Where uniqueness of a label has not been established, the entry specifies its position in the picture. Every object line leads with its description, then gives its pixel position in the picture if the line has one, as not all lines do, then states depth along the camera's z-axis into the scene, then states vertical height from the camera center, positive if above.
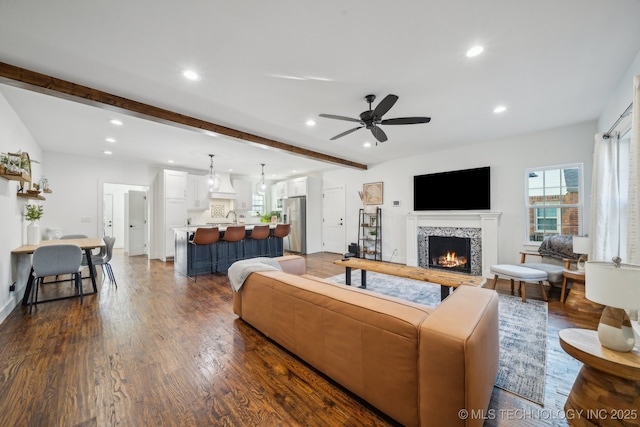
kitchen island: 4.84 -0.86
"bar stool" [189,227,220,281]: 4.49 -0.49
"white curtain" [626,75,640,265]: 1.83 +0.17
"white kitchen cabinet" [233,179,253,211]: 8.25 +0.62
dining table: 3.19 -0.47
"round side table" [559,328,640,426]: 1.20 -0.91
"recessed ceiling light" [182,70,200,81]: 2.41 +1.39
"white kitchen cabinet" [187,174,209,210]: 7.00 +0.58
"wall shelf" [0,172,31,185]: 2.80 +0.44
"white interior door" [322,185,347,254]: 7.46 -0.22
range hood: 7.60 +0.74
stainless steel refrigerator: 7.64 -0.31
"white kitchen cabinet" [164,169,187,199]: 6.52 +0.78
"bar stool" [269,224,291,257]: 5.95 -0.48
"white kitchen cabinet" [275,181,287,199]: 8.51 +0.84
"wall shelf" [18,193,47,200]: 3.51 +0.27
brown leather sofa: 1.13 -0.74
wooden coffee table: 2.70 -0.76
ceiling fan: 2.68 +1.09
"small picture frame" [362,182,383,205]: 6.53 +0.54
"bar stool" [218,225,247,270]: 4.92 -0.44
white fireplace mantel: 4.59 -0.26
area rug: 1.75 -1.21
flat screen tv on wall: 4.77 +0.47
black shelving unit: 6.50 -0.59
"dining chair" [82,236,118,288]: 4.03 -0.76
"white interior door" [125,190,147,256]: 7.25 -0.26
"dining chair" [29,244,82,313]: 3.04 -0.61
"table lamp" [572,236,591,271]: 3.10 -0.45
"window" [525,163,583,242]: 3.95 +0.20
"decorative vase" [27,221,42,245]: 3.64 -0.30
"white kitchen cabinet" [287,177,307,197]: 7.72 +0.84
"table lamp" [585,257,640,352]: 1.24 -0.44
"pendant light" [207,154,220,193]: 5.51 +0.70
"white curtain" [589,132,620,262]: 2.77 +0.09
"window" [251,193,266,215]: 9.19 +0.35
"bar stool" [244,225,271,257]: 5.46 -0.54
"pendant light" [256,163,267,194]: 6.11 +0.67
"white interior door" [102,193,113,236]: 8.38 -0.05
